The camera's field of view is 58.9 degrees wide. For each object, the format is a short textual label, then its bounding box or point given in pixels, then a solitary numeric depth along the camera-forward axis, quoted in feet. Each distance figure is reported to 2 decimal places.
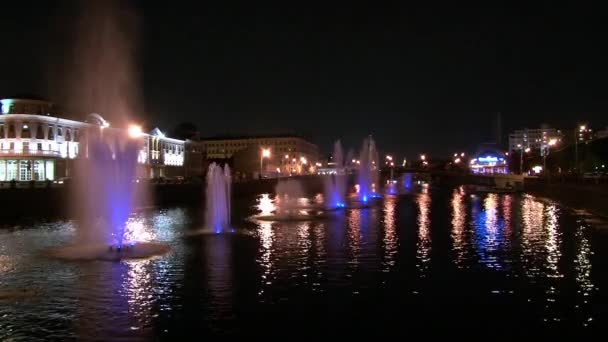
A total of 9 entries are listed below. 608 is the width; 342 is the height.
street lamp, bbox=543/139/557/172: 428.81
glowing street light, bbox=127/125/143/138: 357.69
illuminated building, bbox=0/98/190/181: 301.63
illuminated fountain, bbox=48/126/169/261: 87.15
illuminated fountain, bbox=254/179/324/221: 151.53
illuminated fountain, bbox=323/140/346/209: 208.43
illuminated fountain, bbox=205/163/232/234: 127.16
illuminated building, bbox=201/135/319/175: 567.18
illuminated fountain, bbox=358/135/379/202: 284.26
